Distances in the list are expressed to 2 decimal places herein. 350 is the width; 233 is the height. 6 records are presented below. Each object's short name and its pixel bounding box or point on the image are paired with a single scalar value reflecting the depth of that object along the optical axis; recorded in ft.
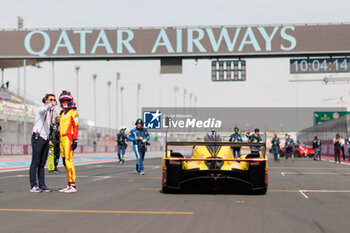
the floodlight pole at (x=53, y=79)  179.31
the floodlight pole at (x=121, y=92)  282.07
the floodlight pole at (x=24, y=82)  164.70
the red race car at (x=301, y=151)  148.30
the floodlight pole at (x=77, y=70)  198.33
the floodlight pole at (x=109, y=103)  253.12
